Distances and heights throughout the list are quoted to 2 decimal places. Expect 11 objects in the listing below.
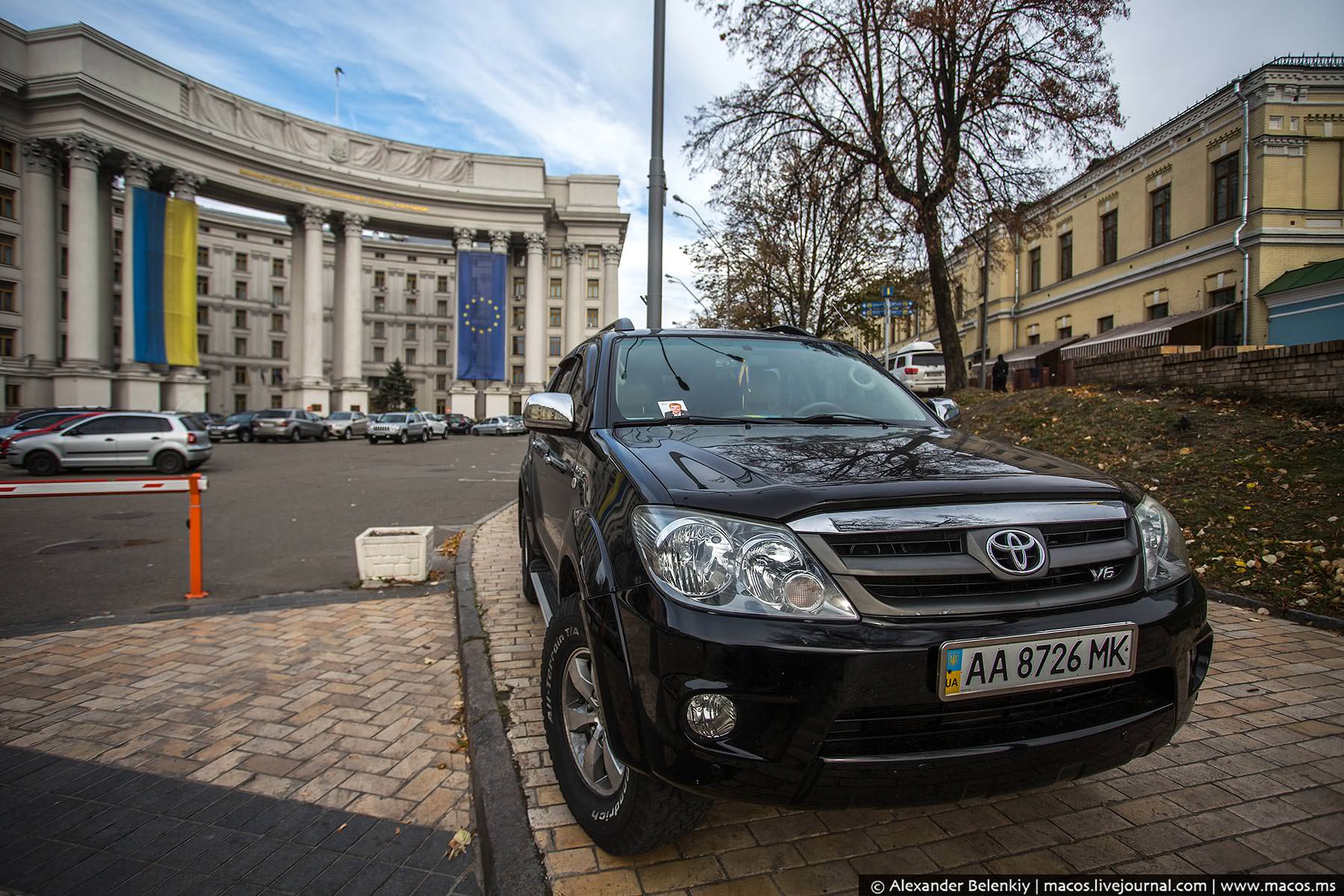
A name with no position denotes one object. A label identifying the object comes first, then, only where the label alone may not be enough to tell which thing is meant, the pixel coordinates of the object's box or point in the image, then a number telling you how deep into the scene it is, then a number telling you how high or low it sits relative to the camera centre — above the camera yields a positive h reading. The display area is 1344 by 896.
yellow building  20.05 +7.67
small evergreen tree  77.94 +3.64
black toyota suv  1.67 -0.52
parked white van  27.36 +2.56
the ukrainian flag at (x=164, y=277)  39.47 +8.25
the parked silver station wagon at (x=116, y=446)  16.14 -0.73
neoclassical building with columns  40.72 +16.01
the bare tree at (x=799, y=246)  16.27 +5.43
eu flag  56.19 +8.89
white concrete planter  6.07 -1.22
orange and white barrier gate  4.50 -0.52
